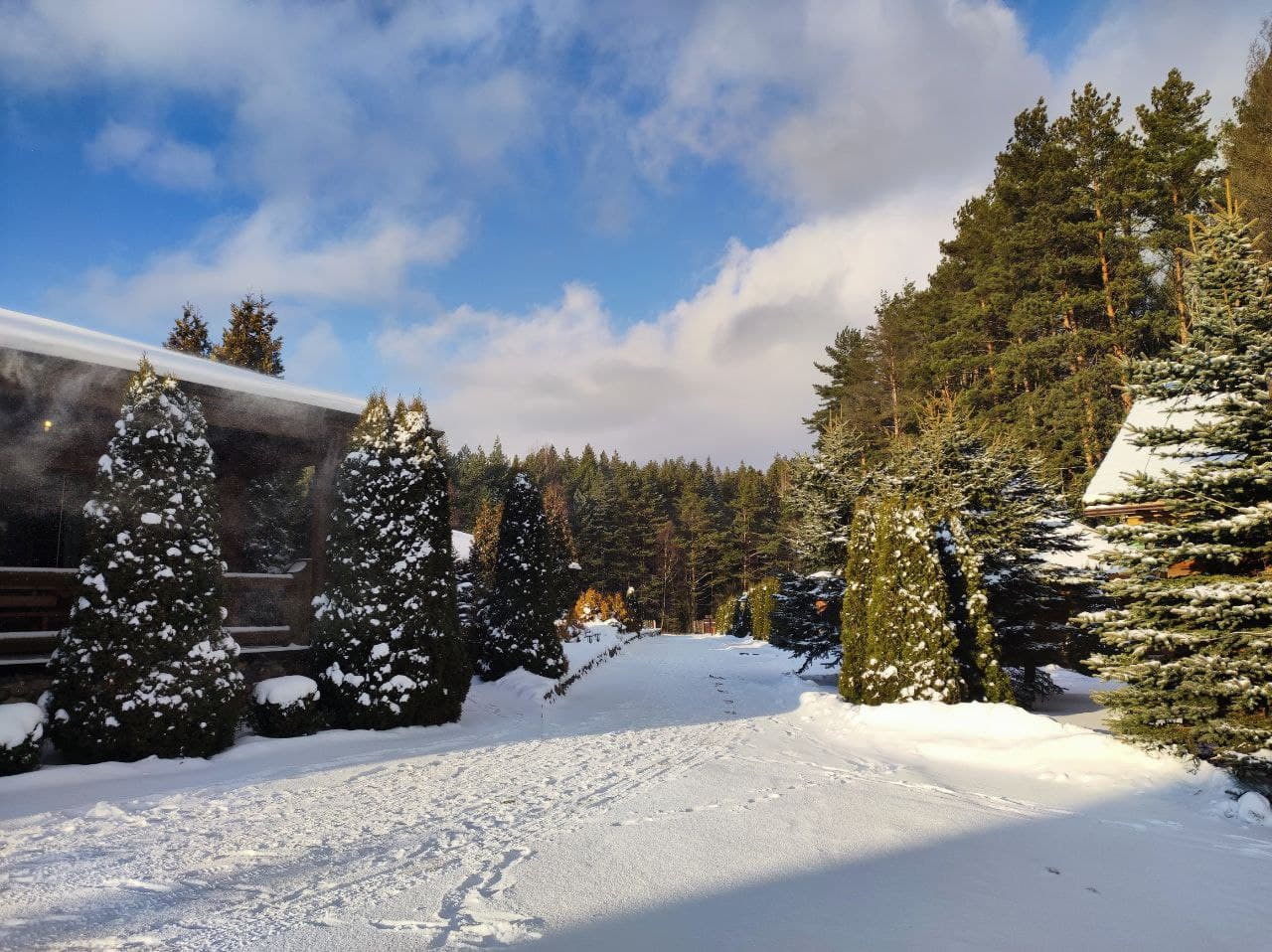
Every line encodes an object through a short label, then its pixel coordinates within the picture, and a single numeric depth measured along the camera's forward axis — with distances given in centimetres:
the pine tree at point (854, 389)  3450
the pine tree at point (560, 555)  1480
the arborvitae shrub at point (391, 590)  888
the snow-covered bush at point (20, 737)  585
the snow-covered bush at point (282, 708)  796
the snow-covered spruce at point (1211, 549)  632
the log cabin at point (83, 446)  769
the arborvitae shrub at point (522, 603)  1402
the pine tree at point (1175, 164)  2248
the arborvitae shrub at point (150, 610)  652
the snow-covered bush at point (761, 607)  3152
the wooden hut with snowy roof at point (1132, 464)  734
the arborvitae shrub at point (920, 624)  1024
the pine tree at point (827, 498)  1850
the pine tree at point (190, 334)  2867
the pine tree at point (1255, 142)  1870
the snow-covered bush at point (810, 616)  1588
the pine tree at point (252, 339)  2886
